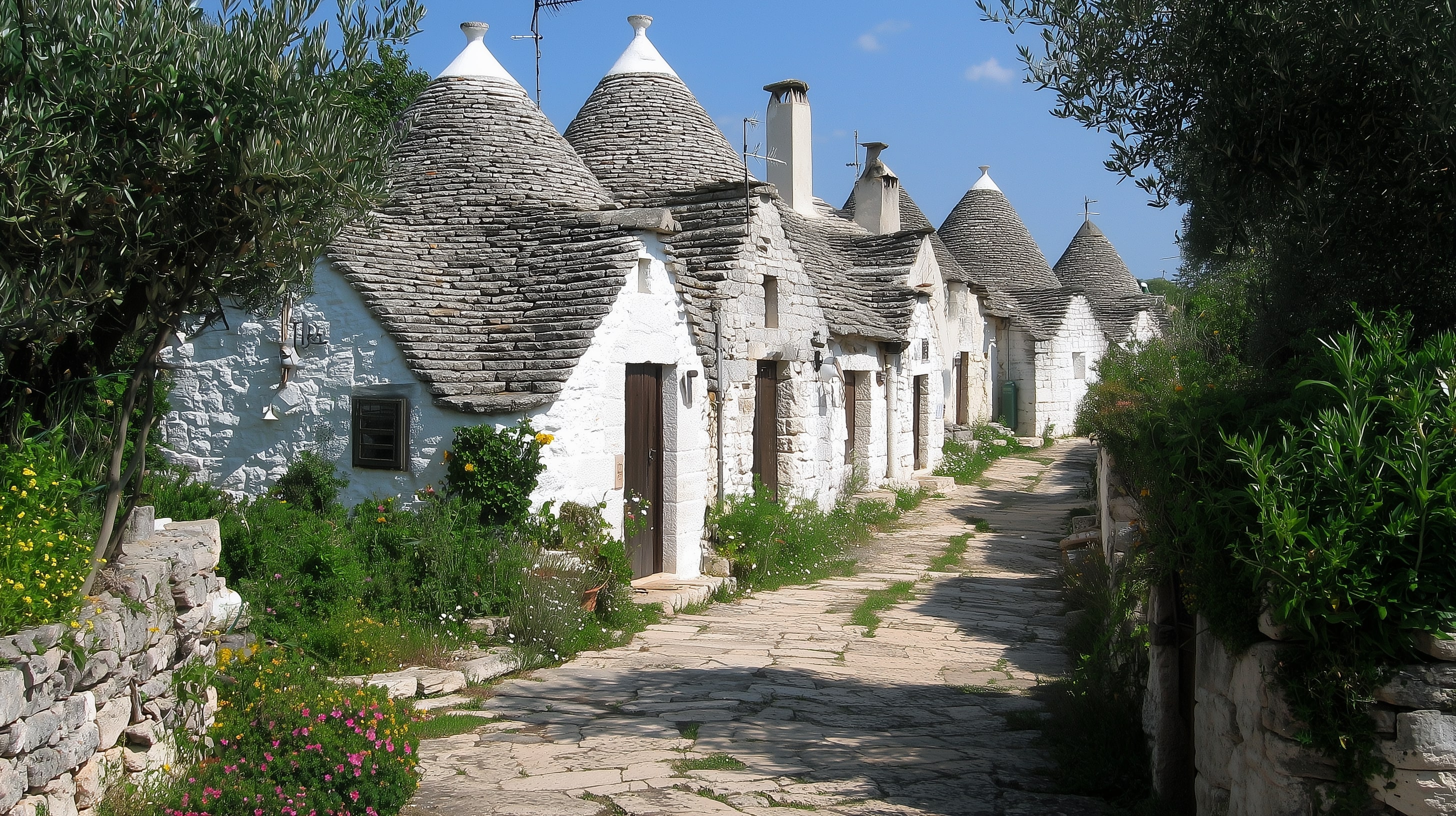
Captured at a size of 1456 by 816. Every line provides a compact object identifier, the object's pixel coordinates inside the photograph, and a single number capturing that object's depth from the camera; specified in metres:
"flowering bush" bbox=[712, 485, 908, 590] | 10.41
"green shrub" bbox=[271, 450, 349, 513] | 8.56
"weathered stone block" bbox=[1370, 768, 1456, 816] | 2.91
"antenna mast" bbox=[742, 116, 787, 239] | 11.28
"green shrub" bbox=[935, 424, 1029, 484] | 19.30
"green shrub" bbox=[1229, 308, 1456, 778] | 3.01
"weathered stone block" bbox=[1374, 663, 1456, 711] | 2.96
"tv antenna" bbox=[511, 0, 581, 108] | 15.01
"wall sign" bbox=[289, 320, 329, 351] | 8.77
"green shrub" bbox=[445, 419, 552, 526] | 8.05
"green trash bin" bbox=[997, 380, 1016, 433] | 26.19
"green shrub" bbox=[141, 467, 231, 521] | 7.40
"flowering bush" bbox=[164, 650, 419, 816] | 4.05
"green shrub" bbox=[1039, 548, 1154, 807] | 4.68
